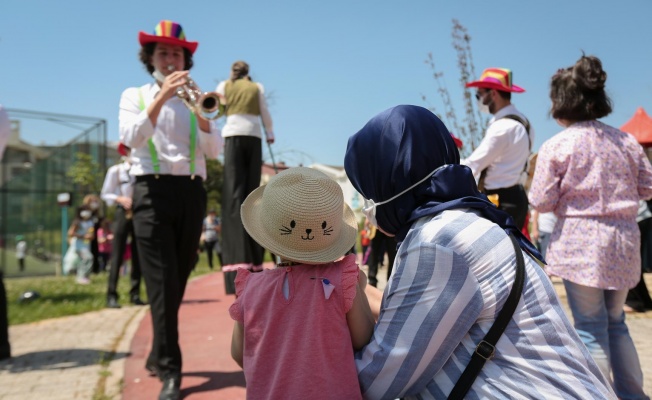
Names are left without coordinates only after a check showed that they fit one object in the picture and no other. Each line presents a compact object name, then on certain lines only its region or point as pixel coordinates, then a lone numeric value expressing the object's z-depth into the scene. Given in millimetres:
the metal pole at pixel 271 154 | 4445
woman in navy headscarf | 1593
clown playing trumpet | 3570
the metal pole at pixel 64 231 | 17062
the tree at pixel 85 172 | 18328
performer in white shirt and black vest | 4594
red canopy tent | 9350
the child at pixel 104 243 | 15172
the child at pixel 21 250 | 18270
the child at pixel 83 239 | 12070
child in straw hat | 1815
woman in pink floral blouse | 3166
